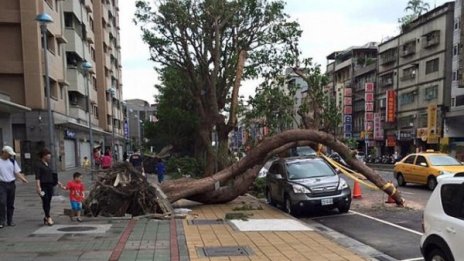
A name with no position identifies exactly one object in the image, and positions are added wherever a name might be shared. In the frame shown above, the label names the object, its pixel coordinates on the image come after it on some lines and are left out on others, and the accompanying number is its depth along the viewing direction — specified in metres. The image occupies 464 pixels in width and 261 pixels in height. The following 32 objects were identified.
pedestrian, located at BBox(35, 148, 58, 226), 10.38
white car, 5.46
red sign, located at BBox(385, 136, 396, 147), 55.81
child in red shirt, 10.98
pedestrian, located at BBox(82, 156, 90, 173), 36.34
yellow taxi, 18.78
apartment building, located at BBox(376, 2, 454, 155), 45.75
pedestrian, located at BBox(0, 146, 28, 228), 9.85
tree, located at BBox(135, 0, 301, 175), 22.70
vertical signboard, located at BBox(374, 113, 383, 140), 58.12
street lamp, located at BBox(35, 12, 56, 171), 15.51
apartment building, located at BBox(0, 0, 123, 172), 28.45
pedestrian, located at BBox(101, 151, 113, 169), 25.49
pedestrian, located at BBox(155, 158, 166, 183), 24.08
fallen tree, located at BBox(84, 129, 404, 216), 11.81
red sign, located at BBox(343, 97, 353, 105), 68.31
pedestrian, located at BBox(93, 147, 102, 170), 30.56
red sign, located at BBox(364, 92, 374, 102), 58.19
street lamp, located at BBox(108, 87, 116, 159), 60.42
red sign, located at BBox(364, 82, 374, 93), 58.41
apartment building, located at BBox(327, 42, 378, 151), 64.94
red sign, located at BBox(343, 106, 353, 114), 67.88
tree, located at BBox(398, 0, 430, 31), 55.53
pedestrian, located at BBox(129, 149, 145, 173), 25.02
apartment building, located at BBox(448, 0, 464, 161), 42.56
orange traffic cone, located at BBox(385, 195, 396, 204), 14.50
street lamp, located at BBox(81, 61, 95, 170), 26.46
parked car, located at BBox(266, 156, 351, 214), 12.92
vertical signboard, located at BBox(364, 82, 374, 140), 58.28
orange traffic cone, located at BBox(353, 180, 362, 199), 17.10
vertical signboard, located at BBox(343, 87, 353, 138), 67.50
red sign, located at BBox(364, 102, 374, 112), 58.34
